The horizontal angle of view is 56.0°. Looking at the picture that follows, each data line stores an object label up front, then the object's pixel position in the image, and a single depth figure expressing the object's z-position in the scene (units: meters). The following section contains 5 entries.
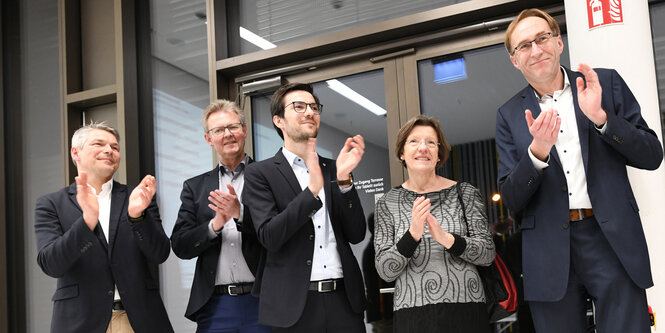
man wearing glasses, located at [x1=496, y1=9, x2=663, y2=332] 2.32
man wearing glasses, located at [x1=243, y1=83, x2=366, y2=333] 2.74
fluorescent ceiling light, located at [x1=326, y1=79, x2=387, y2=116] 3.99
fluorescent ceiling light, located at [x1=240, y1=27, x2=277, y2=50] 4.39
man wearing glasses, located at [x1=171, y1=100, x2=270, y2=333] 3.18
